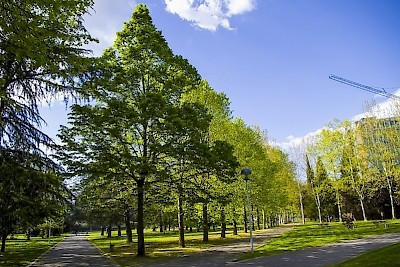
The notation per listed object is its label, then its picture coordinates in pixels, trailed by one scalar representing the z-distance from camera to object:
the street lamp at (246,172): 17.42
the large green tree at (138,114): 17.06
